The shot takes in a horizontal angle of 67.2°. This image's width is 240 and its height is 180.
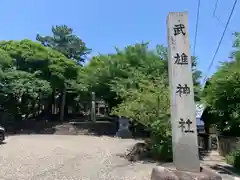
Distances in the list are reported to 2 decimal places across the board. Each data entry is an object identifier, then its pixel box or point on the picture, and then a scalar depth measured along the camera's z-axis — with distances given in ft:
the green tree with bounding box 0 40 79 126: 46.34
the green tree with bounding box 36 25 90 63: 80.06
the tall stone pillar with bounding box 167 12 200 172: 13.14
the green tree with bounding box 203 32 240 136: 21.44
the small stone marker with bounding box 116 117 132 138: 45.02
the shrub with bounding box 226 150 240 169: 22.54
